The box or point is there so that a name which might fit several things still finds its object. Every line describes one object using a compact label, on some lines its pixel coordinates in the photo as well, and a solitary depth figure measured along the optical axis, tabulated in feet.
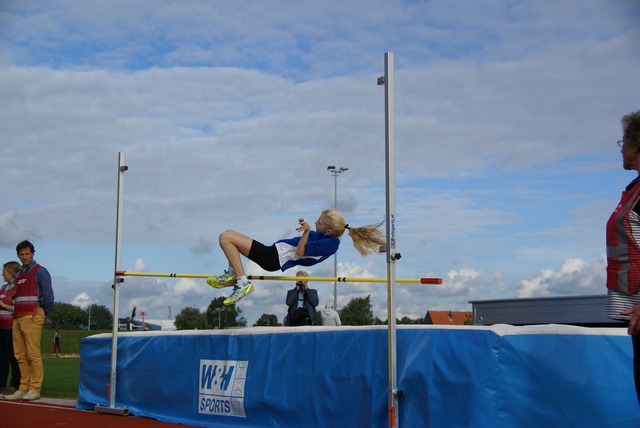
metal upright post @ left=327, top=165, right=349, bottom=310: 58.70
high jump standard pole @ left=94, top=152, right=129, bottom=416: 23.85
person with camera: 28.55
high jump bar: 16.57
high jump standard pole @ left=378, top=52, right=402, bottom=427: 14.94
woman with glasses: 10.12
